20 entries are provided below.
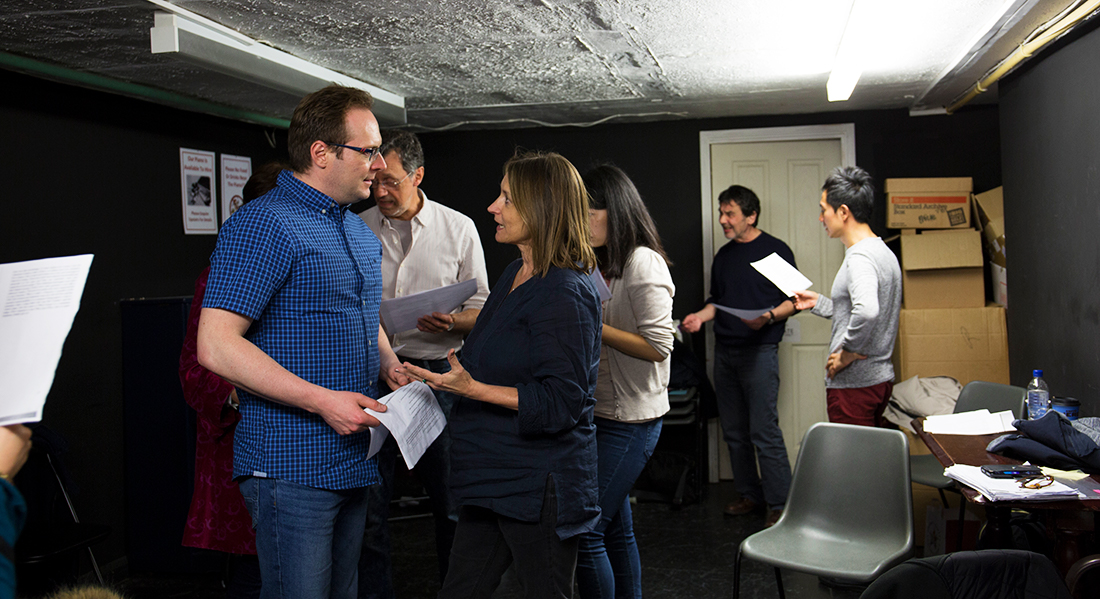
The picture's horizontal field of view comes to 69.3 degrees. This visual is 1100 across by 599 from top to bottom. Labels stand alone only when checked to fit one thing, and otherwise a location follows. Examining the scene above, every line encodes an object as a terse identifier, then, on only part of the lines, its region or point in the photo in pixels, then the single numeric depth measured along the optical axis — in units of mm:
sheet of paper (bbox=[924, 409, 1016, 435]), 3010
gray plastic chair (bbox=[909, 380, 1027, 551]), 3342
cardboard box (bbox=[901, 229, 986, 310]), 4676
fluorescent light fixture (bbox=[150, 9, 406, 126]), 2734
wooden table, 2176
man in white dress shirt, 2742
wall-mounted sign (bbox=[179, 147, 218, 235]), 4438
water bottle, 2863
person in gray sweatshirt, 3387
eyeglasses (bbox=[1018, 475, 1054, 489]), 2201
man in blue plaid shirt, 1664
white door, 5305
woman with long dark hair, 2385
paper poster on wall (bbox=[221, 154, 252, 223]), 4758
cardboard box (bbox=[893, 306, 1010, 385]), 4605
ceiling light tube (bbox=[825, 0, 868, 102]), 2840
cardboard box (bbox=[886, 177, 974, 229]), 4824
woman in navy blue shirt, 1735
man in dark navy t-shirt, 4492
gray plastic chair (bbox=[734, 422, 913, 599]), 2600
